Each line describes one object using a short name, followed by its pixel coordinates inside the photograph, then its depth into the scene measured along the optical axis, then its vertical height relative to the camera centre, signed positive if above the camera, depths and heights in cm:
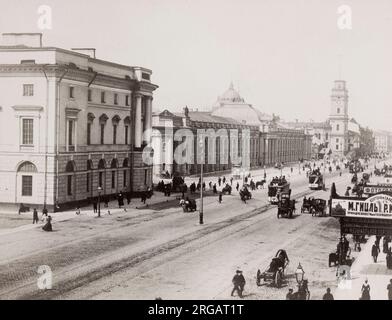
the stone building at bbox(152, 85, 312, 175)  8162 +582
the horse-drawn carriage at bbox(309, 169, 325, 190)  7550 -183
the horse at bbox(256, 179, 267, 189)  7616 -202
